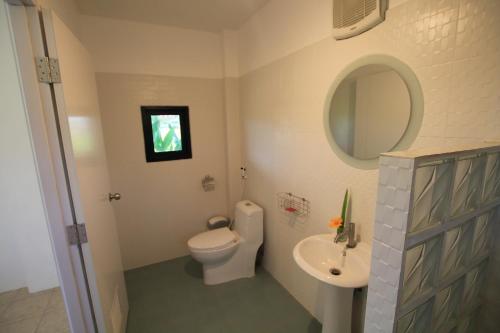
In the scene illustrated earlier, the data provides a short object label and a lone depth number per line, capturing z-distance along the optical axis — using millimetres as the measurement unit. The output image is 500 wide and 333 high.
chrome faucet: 1344
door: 952
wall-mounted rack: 1760
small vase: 1379
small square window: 2344
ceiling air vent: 1112
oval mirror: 1076
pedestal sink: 1213
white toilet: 2104
